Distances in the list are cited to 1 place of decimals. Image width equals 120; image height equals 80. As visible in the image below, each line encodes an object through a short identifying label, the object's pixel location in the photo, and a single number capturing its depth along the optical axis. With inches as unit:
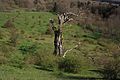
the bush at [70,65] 1141.1
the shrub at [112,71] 1011.9
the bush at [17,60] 1133.5
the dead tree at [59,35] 1434.5
